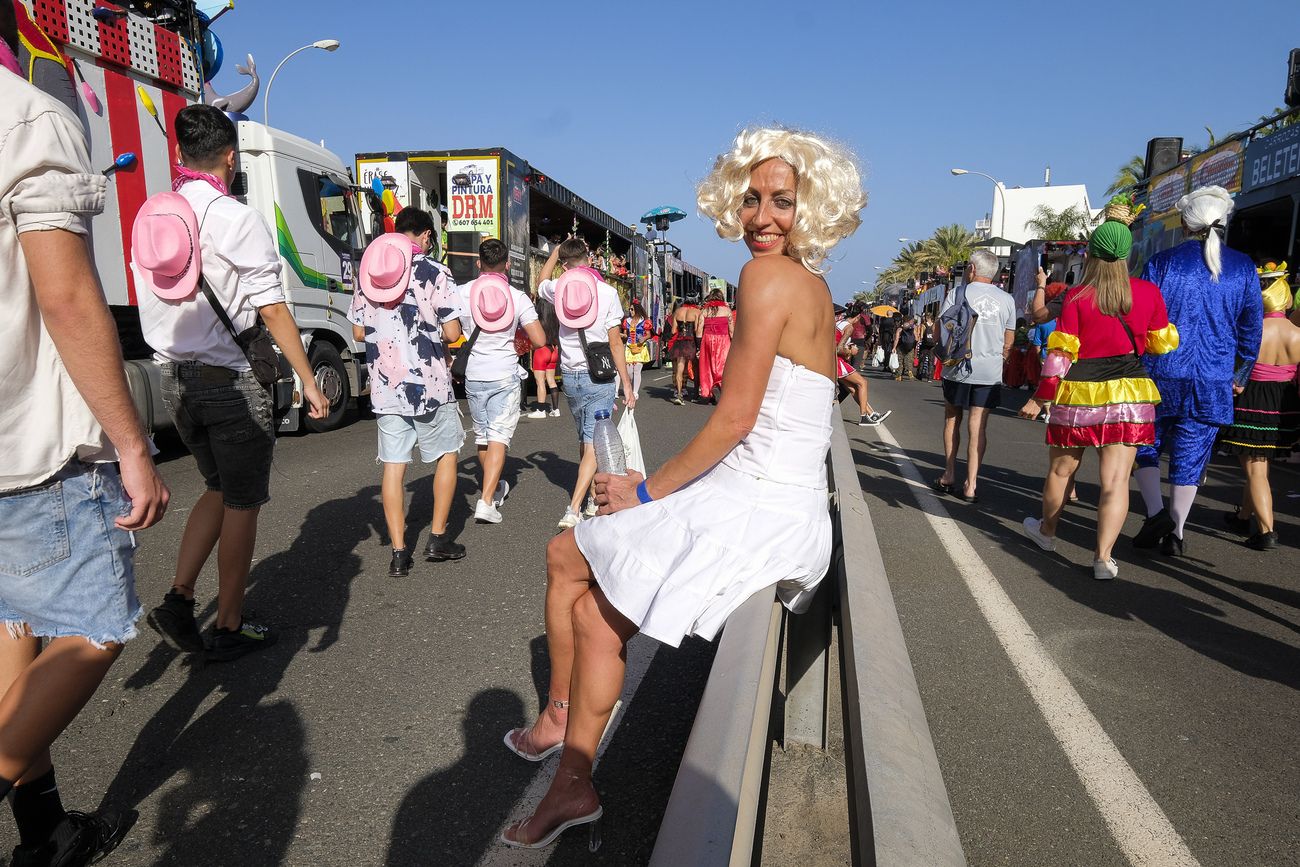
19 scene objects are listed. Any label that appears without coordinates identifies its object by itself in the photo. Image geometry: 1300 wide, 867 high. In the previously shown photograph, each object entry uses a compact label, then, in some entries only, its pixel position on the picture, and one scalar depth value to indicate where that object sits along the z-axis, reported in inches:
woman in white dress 80.8
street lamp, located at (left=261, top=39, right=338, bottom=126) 966.4
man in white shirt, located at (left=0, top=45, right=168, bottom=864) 67.3
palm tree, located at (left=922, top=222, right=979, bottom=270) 2271.2
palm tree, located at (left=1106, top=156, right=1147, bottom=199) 1355.8
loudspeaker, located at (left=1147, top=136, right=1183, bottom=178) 707.4
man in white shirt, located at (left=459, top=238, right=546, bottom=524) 220.7
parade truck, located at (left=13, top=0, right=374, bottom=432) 250.2
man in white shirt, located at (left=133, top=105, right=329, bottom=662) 126.0
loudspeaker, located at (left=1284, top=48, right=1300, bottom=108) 434.6
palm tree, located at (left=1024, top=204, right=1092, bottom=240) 1622.3
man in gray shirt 265.3
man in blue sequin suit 198.5
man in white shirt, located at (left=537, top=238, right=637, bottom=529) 224.1
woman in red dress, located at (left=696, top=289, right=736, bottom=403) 506.3
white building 2306.8
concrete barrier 45.2
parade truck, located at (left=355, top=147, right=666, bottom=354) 486.3
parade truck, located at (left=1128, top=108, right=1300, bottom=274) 479.5
